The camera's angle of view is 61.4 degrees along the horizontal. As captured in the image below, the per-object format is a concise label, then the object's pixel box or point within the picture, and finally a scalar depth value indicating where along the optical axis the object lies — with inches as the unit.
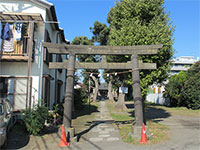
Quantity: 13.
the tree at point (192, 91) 784.3
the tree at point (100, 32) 1082.1
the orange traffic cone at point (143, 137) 262.2
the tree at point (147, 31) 366.0
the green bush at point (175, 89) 889.1
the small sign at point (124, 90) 454.3
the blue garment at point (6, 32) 344.2
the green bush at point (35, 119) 285.0
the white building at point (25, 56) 348.5
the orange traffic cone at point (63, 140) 249.6
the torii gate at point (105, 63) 291.7
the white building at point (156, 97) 1110.7
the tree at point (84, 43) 1143.2
